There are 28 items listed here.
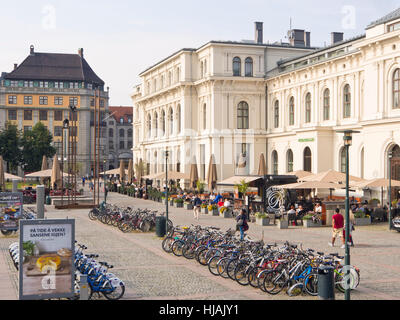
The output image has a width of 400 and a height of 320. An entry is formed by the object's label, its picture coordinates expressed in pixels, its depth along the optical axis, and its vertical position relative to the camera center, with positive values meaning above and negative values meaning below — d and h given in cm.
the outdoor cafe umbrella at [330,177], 3594 -11
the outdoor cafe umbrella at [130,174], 7244 +21
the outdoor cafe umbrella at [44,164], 6275 +123
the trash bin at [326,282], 1493 -263
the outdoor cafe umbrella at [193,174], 5747 +15
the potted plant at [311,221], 3209 -240
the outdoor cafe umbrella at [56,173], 4828 +24
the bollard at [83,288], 1422 -259
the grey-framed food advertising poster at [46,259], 1359 -186
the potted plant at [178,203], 4747 -211
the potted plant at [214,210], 4009 -224
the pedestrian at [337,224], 2412 -192
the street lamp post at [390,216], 3033 -202
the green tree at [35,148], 8556 +391
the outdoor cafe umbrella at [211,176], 5229 -4
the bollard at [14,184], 3719 -51
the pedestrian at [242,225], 2527 -203
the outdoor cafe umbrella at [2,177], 4684 -6
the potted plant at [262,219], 3341 -238
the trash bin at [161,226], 2734 -224
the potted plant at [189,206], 4547 -224
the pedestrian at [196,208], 3675 -194
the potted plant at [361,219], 3298 -236
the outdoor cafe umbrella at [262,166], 5194 +75
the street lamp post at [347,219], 1370 -109
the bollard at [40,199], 2440 -93
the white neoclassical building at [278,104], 4106 +673
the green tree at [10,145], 8344 +423
